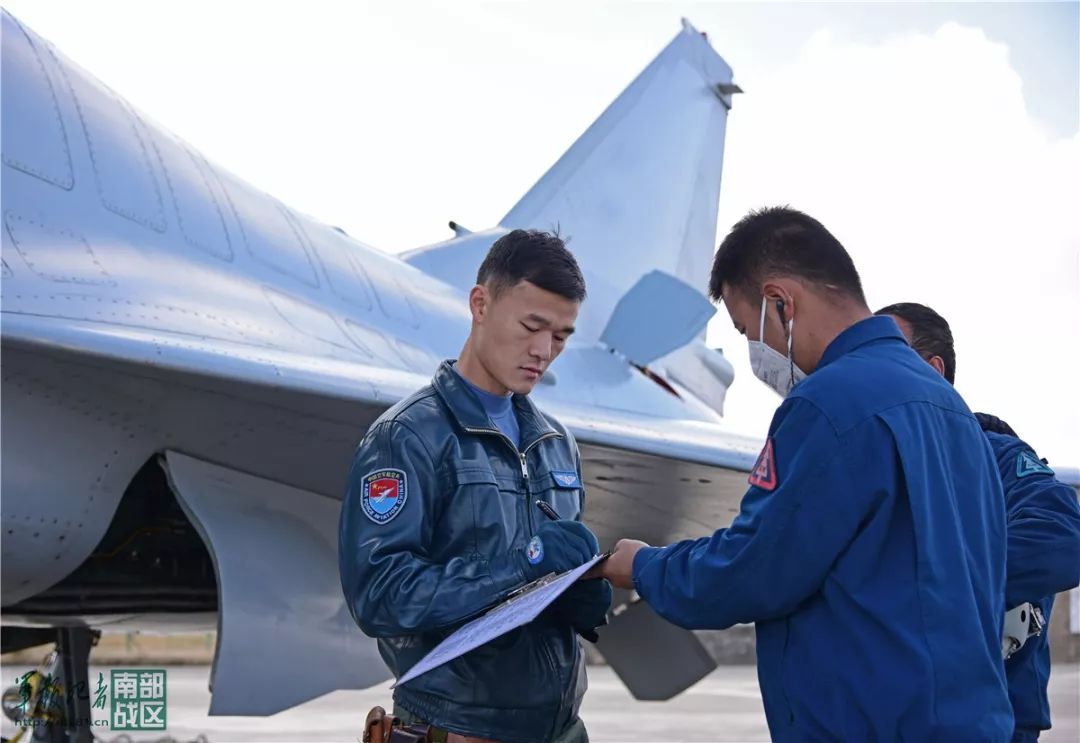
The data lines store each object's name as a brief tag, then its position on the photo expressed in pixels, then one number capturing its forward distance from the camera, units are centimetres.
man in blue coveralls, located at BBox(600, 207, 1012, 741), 147
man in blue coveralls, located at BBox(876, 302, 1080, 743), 217
